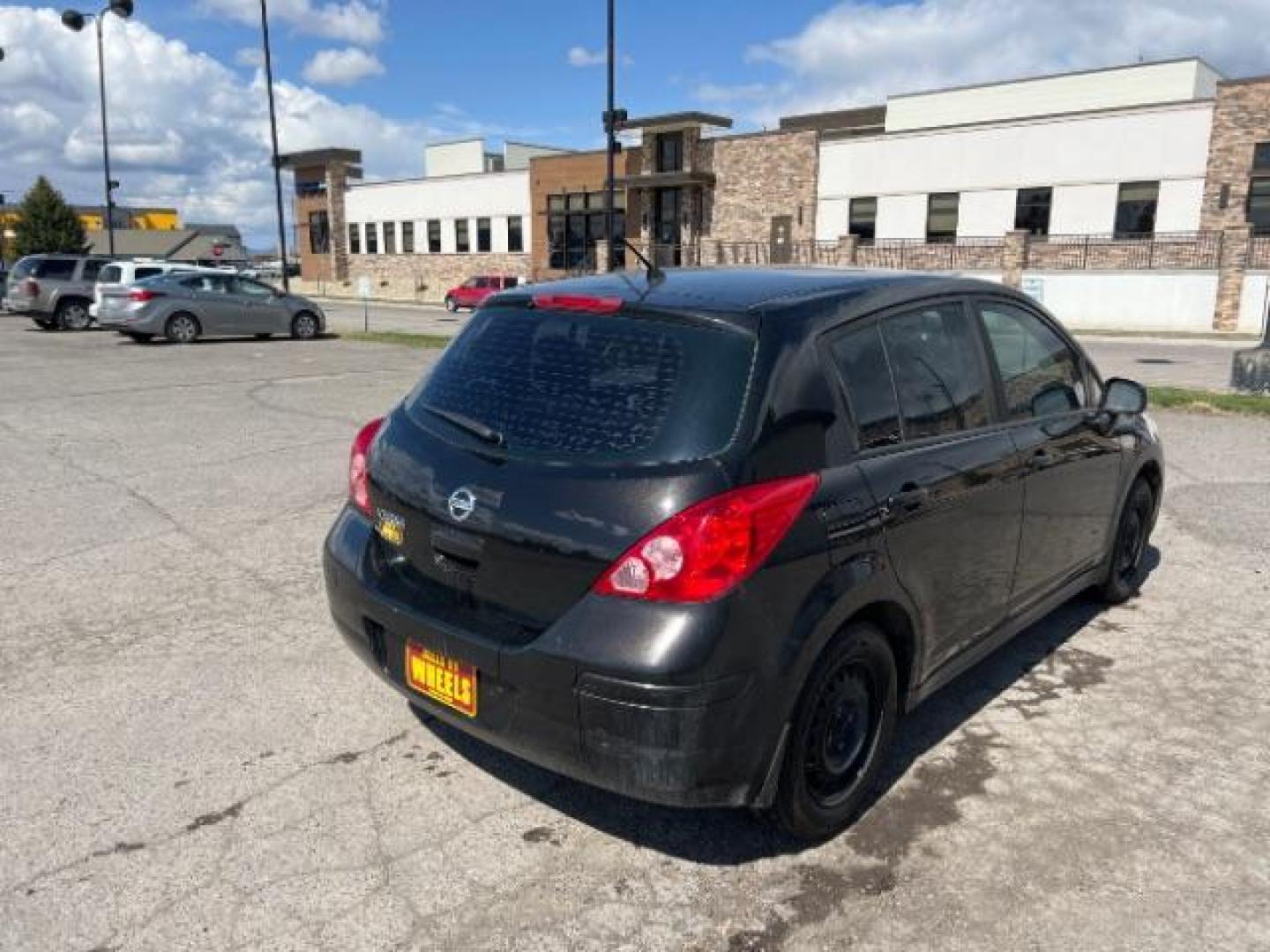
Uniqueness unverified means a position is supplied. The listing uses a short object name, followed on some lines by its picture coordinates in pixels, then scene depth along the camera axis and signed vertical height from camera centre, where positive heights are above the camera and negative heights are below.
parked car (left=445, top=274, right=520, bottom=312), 39.75 -0.76
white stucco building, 31.84 +4.03
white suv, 19.56 -0.20
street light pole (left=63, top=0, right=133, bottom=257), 28.89 +7.78
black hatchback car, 2.53 -0.74
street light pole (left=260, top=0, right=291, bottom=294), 32.75 +3.87
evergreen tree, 57.16 +2.64
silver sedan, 19.44 -0.84
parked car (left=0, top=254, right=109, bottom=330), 22.91 -0.47
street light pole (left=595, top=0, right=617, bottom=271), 26.25 +3.82
